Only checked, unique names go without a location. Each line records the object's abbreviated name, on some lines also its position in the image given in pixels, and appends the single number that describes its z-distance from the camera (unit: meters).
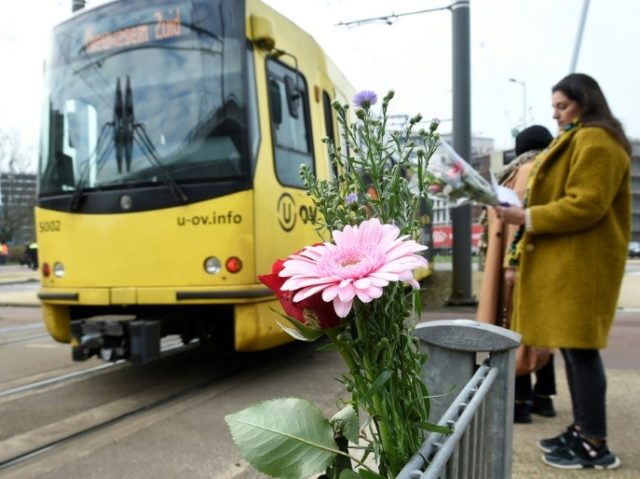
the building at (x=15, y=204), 48.42
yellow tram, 4.16
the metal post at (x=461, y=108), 8.60
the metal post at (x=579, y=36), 11.01
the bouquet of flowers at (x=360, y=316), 0.88
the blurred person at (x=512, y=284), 3.16
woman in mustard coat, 2.54
